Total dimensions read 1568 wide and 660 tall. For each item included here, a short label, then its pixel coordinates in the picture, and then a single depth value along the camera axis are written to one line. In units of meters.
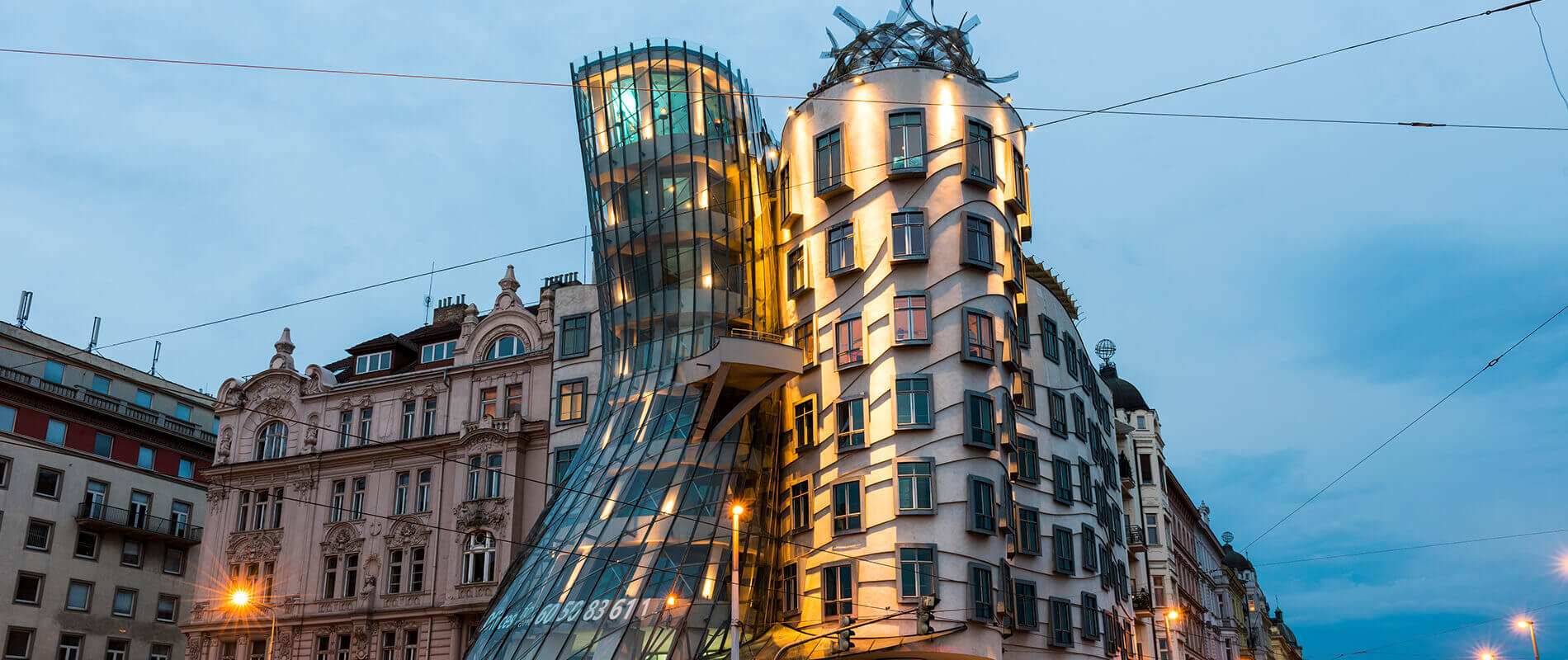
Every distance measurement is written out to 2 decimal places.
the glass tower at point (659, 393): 37.84
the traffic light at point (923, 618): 30.25
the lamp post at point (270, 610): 54.28
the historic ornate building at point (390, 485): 51.78
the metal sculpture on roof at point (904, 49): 44.84
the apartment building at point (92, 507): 61.94
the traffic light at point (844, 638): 33.94
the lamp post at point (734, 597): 30.30
